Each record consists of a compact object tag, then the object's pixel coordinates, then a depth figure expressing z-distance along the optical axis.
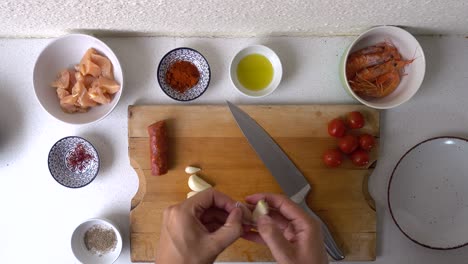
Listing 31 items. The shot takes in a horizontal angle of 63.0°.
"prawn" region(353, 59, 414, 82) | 1.11
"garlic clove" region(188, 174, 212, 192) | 1.14
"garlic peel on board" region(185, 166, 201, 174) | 1.16
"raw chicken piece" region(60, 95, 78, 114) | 1.13
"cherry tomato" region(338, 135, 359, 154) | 1.14
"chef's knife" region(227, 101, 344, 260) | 1.15
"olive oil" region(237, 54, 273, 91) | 1.16
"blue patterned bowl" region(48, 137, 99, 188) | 1.15
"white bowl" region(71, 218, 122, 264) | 1.16
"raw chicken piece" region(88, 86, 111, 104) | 1.12
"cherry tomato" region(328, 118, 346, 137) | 1.14
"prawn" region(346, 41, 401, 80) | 1.11
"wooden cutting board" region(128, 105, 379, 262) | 1.17
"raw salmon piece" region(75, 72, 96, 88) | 1.14
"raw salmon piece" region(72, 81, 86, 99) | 1.12
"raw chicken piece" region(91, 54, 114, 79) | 1.13
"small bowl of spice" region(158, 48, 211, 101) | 1.15
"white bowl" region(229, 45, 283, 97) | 1.14
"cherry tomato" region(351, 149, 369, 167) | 1.16
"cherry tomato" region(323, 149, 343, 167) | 1.15
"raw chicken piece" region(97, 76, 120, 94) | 1.12
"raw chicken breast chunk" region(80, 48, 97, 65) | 1.12
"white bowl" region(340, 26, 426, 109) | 1.10
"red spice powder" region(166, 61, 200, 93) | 1.15
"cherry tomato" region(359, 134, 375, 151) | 1.15
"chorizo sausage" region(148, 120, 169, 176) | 1.13
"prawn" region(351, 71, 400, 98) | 1.12
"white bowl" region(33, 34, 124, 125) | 1.11
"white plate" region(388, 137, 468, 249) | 1.19
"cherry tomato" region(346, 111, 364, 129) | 1.14
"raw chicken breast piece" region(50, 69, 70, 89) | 1.14
